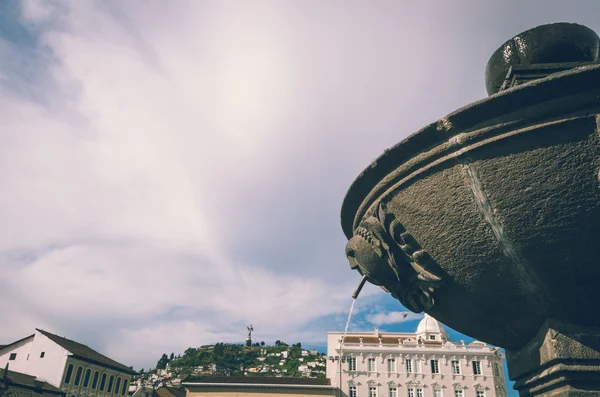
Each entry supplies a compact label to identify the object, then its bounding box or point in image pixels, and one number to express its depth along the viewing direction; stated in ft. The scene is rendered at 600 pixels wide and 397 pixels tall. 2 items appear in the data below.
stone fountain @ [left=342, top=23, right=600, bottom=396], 9.27
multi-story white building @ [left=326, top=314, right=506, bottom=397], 121.39
